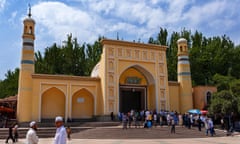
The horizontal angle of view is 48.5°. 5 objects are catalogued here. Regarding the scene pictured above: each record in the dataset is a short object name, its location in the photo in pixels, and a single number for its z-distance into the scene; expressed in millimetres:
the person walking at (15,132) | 13844
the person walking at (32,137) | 5305
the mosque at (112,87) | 20719
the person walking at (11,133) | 13625
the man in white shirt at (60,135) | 4650
